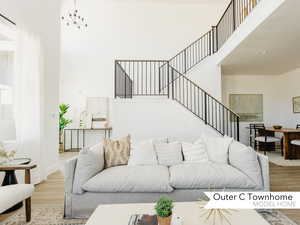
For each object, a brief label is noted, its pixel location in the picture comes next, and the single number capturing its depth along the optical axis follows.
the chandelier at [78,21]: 6.78
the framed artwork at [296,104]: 6.29
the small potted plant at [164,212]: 1.15
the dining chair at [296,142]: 4.54
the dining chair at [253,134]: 5.89
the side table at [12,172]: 2.15
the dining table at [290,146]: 4.87
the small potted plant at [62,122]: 6.18
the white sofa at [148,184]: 2.10
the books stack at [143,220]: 1.23
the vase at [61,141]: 6.29
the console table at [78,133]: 6.55
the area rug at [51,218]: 2.01
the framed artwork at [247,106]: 6.98
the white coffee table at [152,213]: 1.30
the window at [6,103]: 3.15
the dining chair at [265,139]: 5.24
